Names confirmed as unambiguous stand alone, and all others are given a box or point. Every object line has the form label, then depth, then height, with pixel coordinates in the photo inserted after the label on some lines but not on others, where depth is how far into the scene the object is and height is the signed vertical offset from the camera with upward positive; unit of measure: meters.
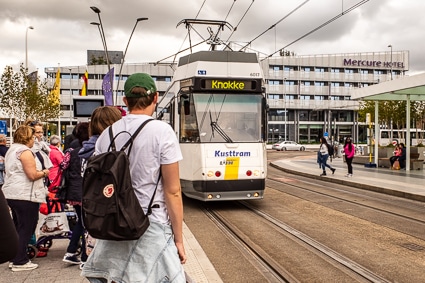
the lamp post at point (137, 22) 30.05 +6.84
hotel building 71.75 +6.04
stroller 5.96 -1.43
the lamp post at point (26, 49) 40.97 +7.06
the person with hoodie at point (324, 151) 20.51 -1.26
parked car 62.25 -3.06
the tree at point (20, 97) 31.39 +2.12
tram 10.46 -0.04
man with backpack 2.65 -0.55
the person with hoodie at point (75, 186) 5.54 -0.72
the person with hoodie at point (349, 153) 19.72 -1.31
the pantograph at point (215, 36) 16.59 +3.21
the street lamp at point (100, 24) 27.27 +6.48
